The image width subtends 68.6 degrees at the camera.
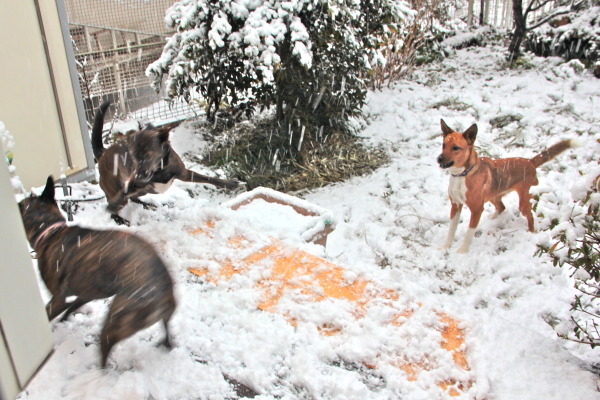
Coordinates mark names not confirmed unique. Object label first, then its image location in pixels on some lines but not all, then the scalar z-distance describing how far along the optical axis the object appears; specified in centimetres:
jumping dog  328
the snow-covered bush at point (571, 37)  764
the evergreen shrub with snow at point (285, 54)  502
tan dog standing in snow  360
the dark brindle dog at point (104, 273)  172
